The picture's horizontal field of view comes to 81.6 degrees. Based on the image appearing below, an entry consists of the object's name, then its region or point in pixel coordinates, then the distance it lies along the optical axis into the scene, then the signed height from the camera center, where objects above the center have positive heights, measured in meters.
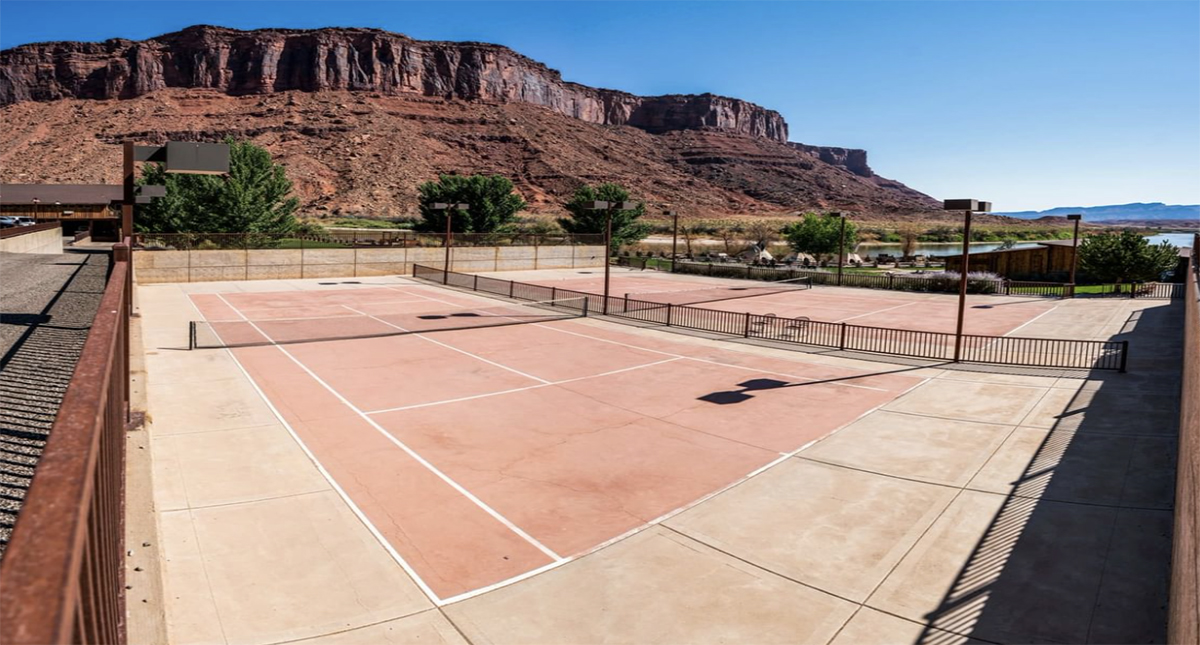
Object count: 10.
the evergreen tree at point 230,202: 46.34 +2.54
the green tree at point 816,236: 57.72 +2.80
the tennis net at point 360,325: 21.25 -2.79
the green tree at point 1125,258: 38.41 +1.62
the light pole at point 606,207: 27.88 +2.06
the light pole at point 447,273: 38.31 -1.32
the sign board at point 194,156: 11.77 +1.36
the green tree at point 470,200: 57.18 +4.23
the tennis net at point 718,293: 34.84 -1.56
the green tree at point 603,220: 58.56 +3.28
